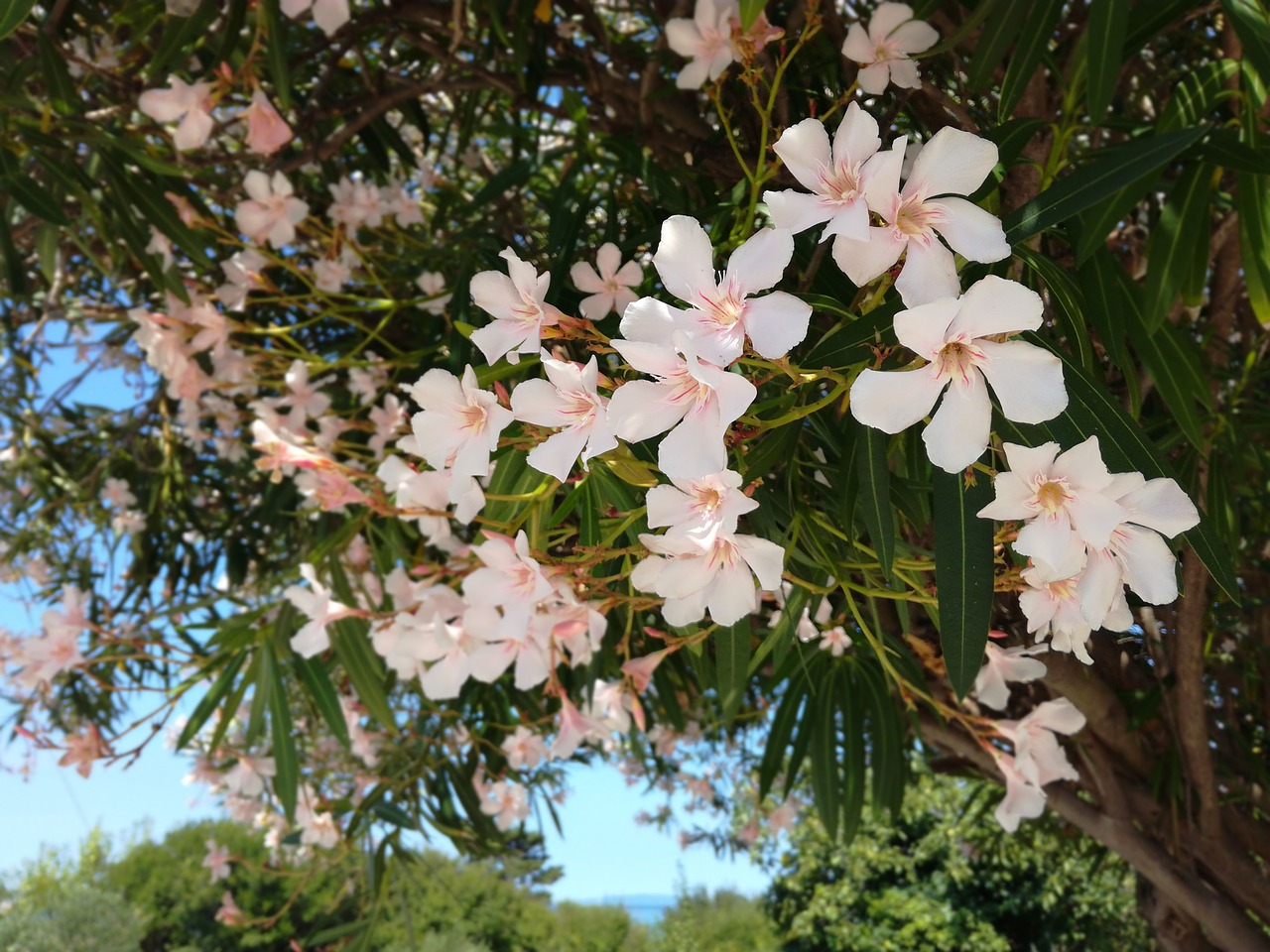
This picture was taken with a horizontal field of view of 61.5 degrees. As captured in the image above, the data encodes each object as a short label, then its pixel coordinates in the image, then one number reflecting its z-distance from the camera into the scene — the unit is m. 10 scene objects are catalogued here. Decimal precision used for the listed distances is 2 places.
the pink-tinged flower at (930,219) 0.53
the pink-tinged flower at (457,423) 0.68
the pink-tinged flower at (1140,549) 0.56
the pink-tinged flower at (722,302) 0.53
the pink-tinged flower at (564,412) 0.59
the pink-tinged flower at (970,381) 0.49
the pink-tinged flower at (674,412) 0.53
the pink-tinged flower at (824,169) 0.54
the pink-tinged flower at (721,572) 0.64
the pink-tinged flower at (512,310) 0.66
